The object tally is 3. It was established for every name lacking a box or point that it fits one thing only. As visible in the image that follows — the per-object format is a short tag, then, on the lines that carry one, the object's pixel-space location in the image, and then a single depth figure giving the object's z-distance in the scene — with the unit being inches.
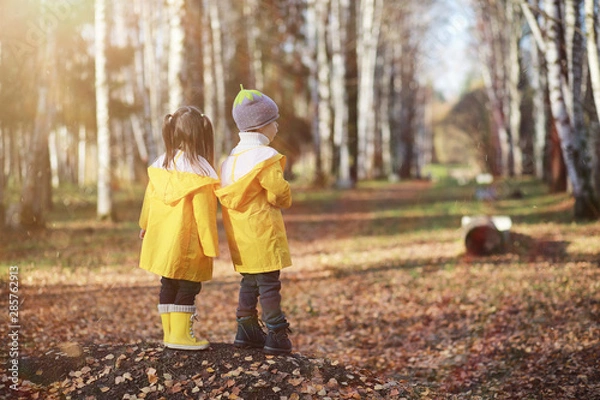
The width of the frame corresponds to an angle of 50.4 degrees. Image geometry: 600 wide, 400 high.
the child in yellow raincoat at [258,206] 179.8
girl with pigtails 178.9
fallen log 416.2
